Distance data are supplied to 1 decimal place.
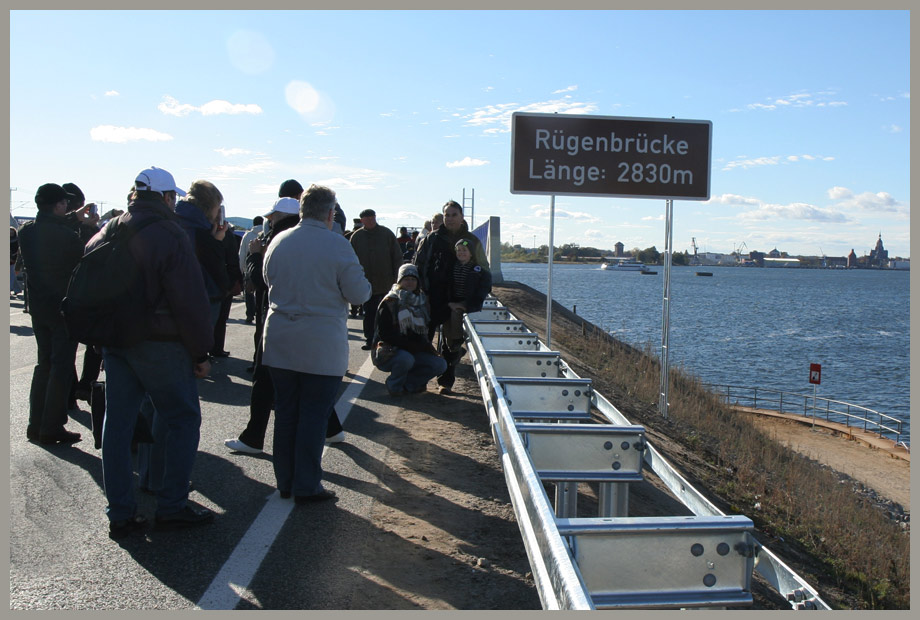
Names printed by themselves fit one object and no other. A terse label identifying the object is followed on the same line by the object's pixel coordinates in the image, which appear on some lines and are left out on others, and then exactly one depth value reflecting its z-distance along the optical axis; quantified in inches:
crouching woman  331.6
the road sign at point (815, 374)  1087.6
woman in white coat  199.5
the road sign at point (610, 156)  370.0
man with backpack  176.4
